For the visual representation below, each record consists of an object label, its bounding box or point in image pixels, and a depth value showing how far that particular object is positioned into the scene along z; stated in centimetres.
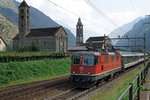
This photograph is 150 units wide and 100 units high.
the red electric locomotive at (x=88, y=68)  1603
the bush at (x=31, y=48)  6775
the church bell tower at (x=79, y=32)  12781
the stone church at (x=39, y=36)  7788
